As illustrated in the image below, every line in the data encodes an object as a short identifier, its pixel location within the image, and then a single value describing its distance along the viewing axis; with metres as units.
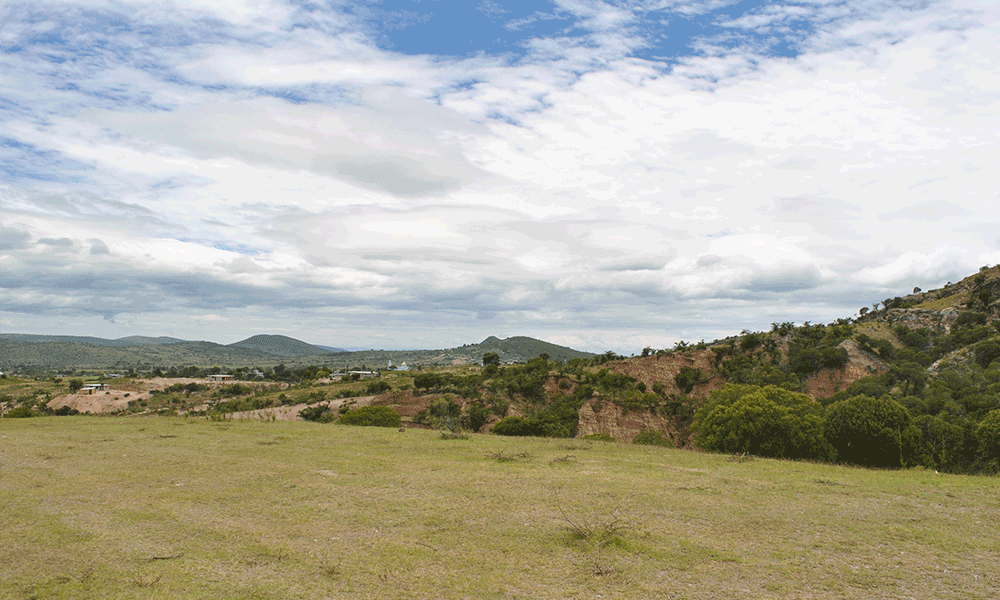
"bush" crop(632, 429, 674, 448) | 31.30
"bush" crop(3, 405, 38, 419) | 30.91
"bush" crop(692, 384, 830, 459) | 24.47
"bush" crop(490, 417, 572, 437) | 33.03
